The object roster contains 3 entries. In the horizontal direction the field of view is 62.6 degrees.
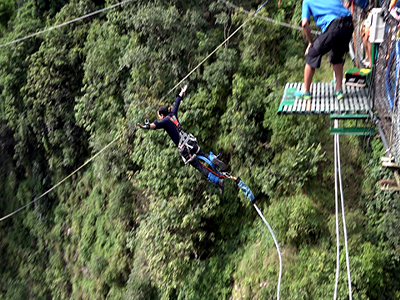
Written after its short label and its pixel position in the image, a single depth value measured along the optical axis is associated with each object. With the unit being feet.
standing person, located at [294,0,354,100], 12.54
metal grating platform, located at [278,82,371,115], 13.61
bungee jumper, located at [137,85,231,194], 16.24
